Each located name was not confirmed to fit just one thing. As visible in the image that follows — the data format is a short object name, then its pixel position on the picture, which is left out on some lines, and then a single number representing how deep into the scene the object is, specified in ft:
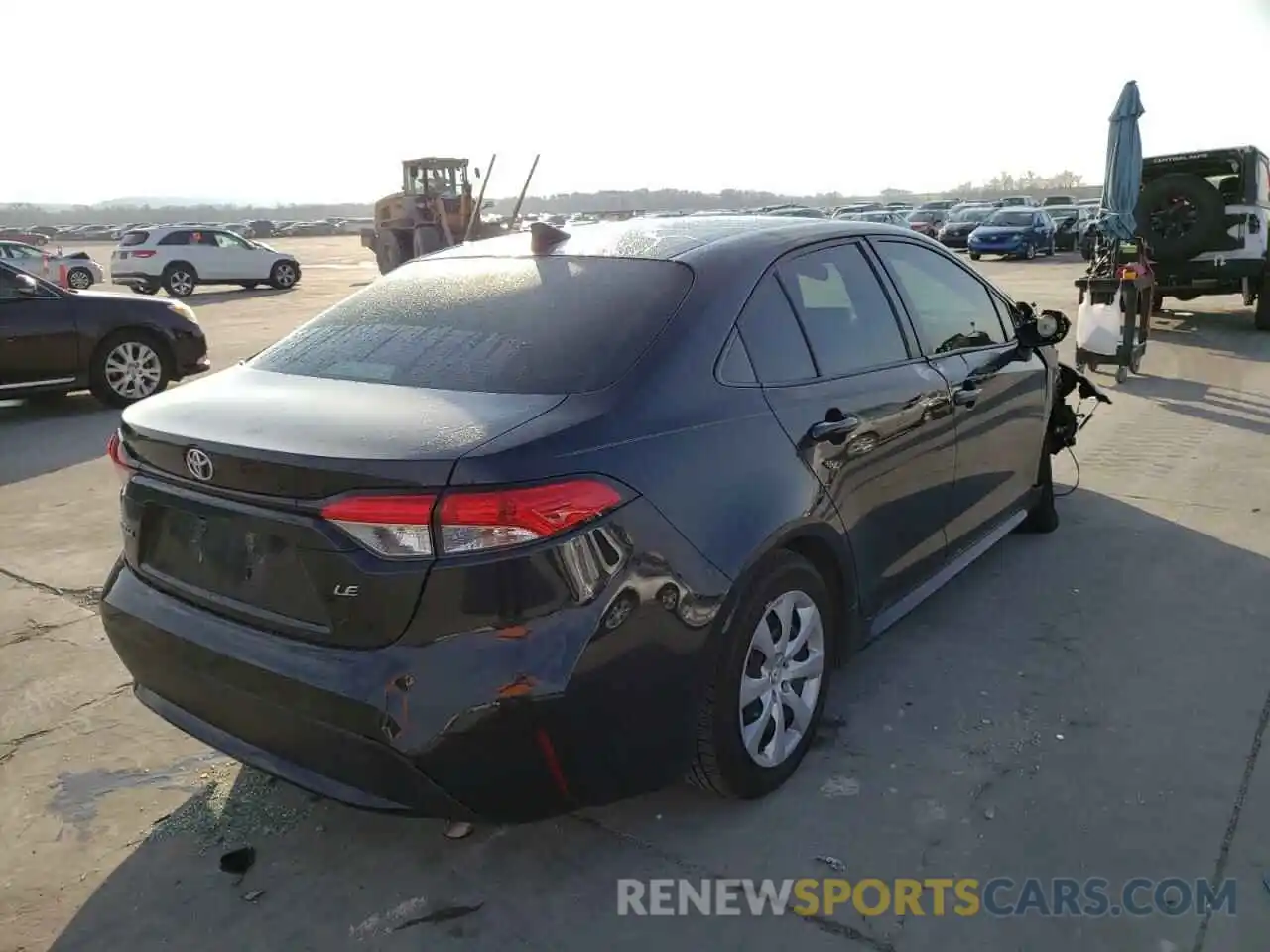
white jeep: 38.29
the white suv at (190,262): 78.12
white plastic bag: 30.58
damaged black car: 7.39
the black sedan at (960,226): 108.68
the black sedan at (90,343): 28.58
